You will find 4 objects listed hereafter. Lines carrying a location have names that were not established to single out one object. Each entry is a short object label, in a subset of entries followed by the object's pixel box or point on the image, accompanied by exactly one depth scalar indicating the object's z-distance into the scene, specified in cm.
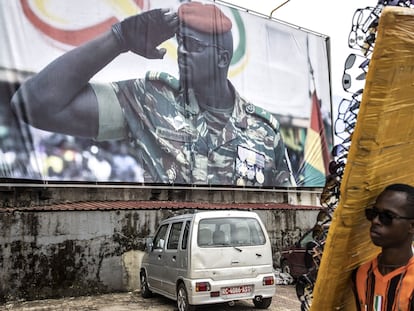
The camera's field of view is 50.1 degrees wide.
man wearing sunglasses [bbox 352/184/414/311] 153
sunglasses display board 149
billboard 1156
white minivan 679
